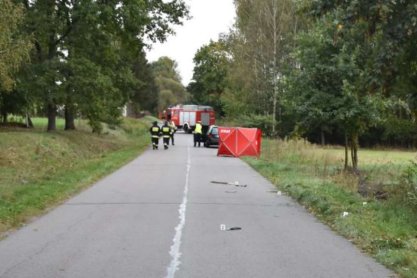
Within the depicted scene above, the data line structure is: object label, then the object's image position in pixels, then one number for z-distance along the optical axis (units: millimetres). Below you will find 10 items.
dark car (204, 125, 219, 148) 41969
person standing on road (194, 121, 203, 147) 42875
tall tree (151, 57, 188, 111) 132875
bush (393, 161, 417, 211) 13955
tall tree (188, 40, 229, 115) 99750
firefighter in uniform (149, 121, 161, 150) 36844
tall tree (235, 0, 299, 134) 52969
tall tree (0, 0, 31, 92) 18781
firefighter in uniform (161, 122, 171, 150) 37969
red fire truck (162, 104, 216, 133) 76525
